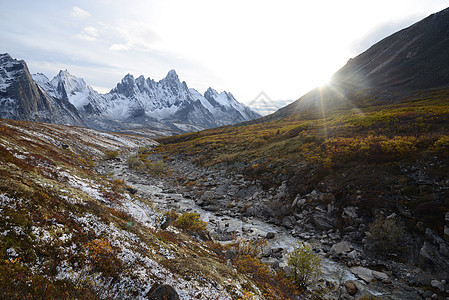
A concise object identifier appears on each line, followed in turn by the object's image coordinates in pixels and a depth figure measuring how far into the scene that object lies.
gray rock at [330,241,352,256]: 13.57
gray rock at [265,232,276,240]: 16.37
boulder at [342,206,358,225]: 15.28
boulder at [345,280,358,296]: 10.59
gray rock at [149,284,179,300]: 6.47
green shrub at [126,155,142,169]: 46.19
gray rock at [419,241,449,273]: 10.55
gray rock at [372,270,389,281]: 11.15
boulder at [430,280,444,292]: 9.74
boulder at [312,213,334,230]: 16.04
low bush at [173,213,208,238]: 16.56
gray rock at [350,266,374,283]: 11.31
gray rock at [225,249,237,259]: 13.26
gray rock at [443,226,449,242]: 11.16
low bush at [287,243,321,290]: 11.25
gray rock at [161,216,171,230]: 14.04
